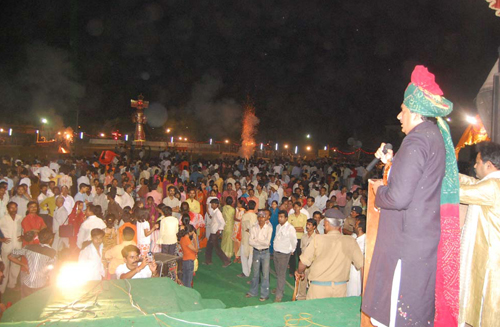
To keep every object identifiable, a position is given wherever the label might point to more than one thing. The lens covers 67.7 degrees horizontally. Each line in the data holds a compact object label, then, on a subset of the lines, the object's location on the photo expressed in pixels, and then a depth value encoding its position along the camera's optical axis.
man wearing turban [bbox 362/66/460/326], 2.01
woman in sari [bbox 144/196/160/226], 7.79
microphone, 2.29
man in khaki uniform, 4.33
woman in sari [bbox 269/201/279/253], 8.62
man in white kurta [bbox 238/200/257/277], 7.94
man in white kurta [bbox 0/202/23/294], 6.46
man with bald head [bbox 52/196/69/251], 7.22
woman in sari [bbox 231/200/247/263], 8.64
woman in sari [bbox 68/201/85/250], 7.36
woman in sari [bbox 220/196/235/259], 8.91
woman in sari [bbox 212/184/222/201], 10.42
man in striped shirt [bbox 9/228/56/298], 5.21
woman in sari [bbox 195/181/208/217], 10.37
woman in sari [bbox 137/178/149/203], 10.77
